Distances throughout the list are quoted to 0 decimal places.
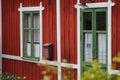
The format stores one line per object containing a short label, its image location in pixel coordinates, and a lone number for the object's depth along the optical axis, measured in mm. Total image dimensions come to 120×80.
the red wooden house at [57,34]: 11466
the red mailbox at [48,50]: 13877
